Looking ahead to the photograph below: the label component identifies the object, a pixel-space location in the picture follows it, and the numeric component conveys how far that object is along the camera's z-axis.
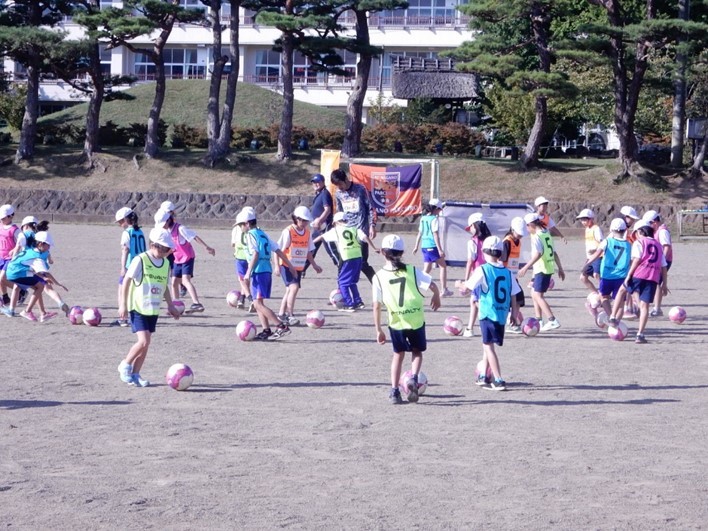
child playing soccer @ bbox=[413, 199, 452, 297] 19.25
